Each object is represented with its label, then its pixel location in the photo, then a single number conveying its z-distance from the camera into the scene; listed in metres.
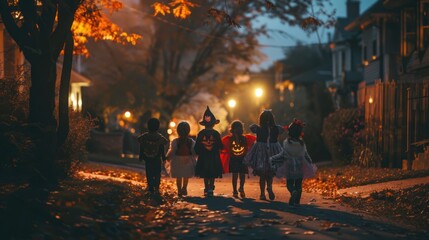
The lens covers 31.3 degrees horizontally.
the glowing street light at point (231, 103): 41.28
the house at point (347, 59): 46.59
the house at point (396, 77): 20.86
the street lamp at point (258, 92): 41.34
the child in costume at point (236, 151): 14.91
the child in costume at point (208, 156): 15.05
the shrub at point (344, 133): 24.47
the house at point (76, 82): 34.39
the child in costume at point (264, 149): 14.33
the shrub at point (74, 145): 15.91
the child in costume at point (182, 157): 15.19
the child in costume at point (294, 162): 13.25
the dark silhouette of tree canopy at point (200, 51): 42.38
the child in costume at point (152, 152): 14.99
